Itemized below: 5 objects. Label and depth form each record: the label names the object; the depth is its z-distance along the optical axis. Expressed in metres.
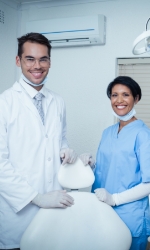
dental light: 1.44
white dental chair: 1.37
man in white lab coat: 1.61
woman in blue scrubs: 1.66
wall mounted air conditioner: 2.92
